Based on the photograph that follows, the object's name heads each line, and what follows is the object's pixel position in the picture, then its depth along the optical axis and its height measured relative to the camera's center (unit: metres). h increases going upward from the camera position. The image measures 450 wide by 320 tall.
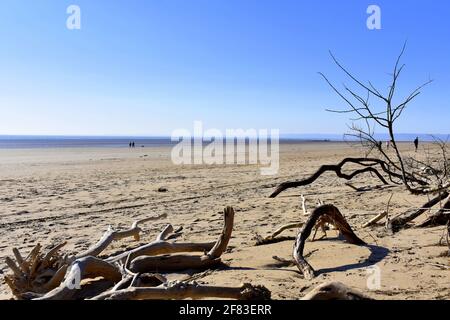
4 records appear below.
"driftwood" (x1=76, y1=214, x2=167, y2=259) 4.55 -1.19
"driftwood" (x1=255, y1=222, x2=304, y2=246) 5.30 -1.27
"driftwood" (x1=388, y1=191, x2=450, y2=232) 5.51 -1.06
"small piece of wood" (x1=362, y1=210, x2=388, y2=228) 5.79 -1.13
